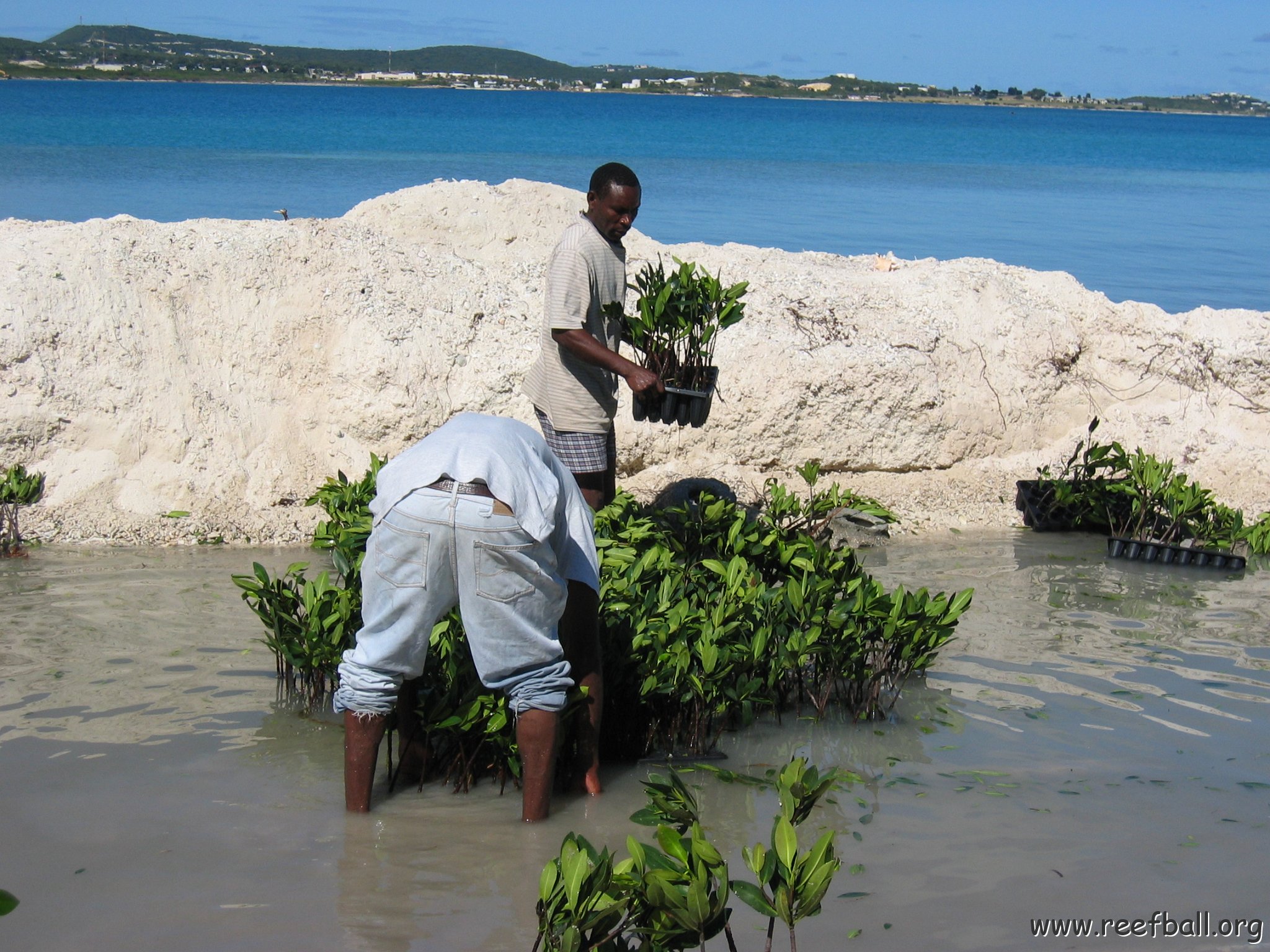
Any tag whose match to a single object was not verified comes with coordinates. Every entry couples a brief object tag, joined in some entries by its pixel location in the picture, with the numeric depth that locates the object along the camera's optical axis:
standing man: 4.39
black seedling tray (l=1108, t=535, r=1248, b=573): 6.72
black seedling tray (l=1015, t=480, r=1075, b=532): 7.48
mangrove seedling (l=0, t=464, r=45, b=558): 6.12
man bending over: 3.04
